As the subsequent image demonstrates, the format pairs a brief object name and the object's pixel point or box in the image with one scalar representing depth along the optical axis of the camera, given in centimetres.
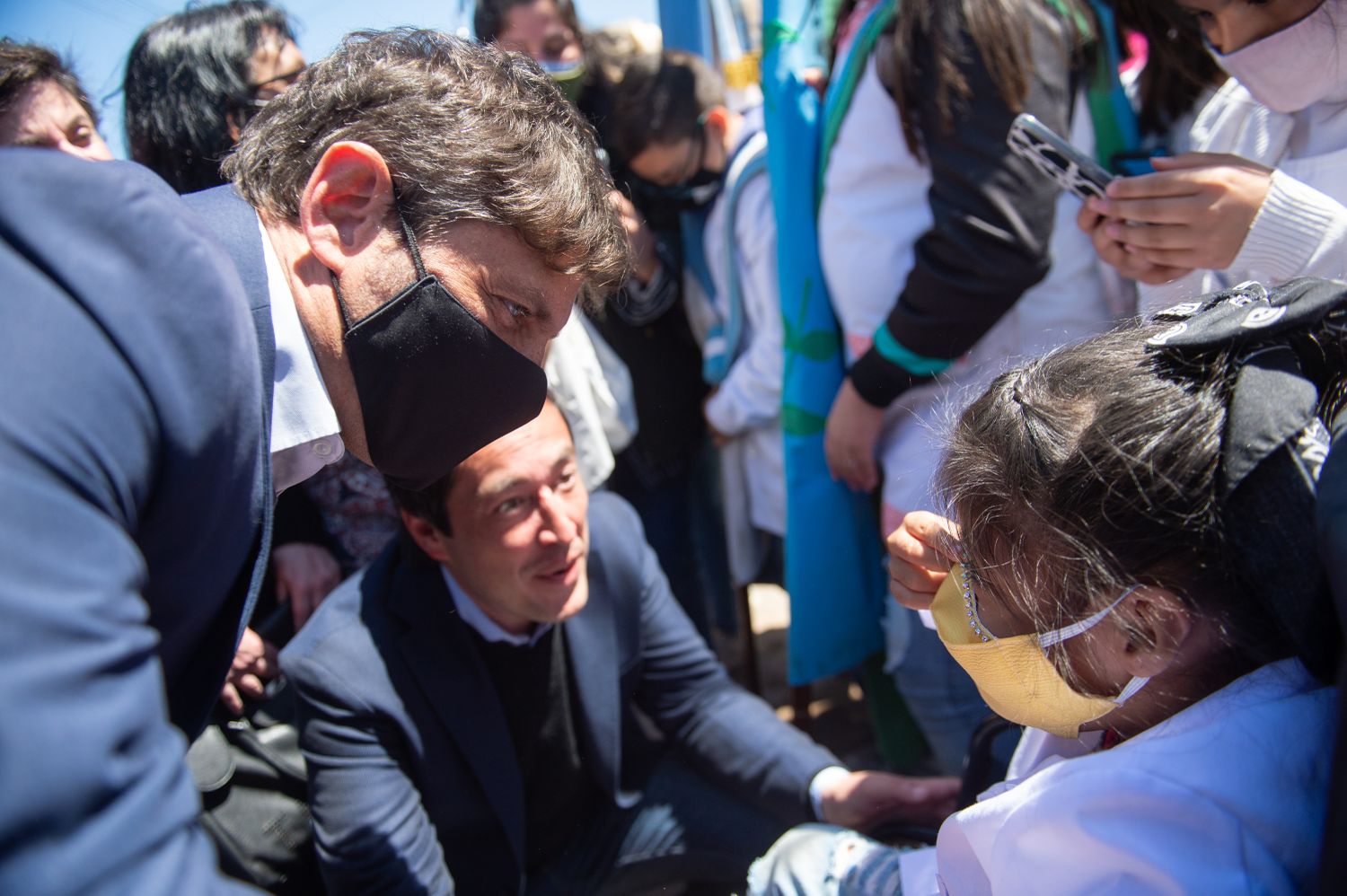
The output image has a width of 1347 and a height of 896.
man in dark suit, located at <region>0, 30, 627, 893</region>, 70
